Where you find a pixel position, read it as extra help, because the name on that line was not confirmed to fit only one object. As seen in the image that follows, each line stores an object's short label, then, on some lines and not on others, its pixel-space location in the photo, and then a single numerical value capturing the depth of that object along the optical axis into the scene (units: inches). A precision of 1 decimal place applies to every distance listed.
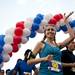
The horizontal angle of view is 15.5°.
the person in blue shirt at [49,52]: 146.9
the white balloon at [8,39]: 250.0
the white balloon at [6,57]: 250.3
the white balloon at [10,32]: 255.6
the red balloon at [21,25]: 261.7
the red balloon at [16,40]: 253.8
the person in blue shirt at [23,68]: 247.0
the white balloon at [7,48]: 247.6
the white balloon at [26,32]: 255.9
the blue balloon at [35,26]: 259.0
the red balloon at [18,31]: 256.8
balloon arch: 250.1
